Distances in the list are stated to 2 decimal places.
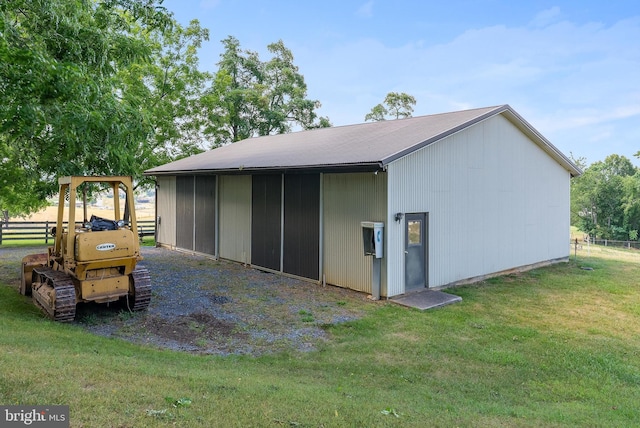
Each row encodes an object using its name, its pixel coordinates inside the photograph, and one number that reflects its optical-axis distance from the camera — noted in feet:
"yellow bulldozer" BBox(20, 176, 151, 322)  20.42
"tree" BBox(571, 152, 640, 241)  129.08
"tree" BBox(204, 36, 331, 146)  84.94
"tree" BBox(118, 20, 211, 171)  62.64
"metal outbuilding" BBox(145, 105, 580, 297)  28.89
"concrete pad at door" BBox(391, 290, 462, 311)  26.11
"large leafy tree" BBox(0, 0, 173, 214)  20.99
